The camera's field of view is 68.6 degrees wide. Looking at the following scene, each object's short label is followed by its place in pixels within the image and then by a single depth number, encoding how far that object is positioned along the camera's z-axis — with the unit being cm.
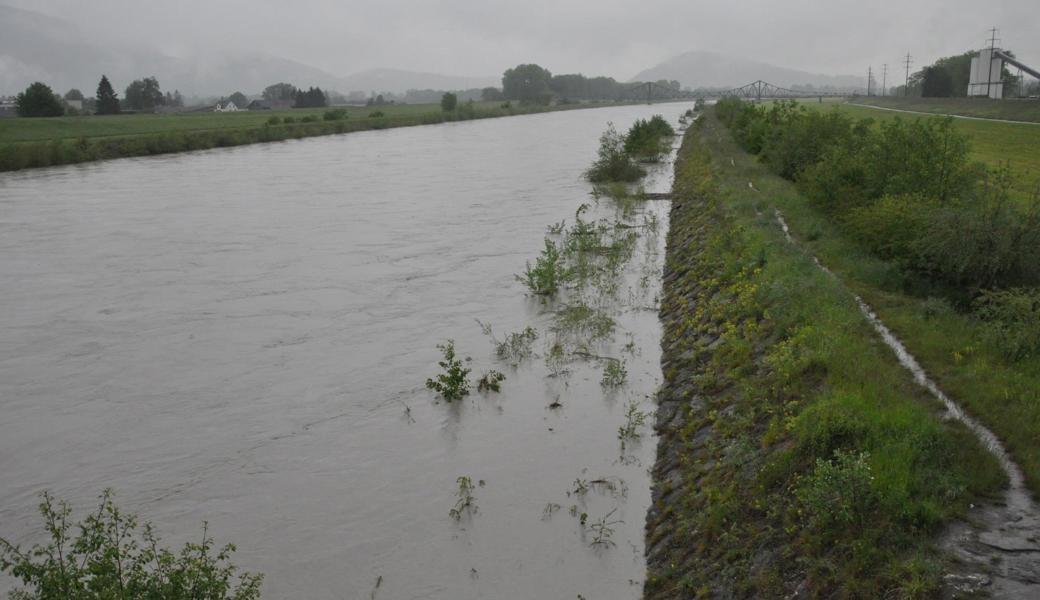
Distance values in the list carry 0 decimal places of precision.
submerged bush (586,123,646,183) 3675
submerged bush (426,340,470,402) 1198
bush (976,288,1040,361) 930
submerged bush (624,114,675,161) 4480
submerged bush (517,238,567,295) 1742
